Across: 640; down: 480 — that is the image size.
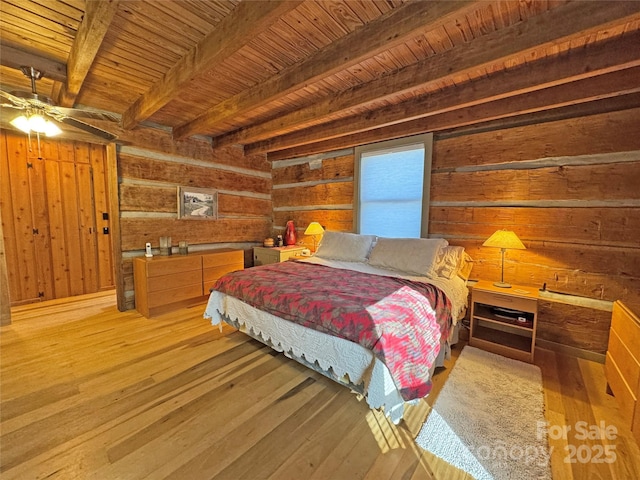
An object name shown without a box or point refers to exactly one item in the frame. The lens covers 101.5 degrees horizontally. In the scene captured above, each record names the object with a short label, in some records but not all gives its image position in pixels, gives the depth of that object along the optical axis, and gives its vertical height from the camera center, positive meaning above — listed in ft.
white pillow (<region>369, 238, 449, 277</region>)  8.78 -1.26
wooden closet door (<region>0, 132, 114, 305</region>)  11.48 -0.30
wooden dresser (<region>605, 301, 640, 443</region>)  4.85 -2.92
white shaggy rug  4.52 -4.16
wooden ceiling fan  6.39 +2.58
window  10.61 +1.39
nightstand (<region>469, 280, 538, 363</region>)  7.65 -3.02
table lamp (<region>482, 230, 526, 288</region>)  7.99 -0.61
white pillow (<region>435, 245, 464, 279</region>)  8.65 -1.39
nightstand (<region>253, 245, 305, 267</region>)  13.24 -1.91
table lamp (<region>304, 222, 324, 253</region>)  13.19 -0.59
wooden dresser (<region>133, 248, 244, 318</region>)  10.45 -2.72
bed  5.22 -2.27
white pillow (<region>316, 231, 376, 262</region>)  10.87 -1.23
